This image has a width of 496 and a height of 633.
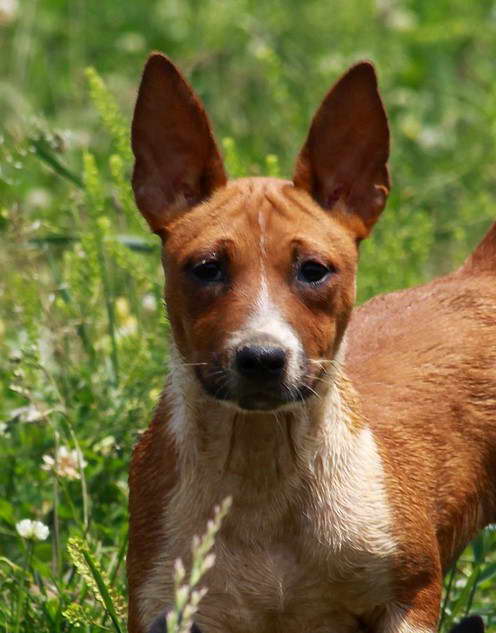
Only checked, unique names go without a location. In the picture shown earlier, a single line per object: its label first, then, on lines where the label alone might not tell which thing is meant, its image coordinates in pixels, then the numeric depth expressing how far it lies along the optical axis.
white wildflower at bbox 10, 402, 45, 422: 11.07
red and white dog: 8.80
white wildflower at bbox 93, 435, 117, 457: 11.51
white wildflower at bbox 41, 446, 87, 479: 10.70
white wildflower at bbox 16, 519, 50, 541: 9.85
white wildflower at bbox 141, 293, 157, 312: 12.87
